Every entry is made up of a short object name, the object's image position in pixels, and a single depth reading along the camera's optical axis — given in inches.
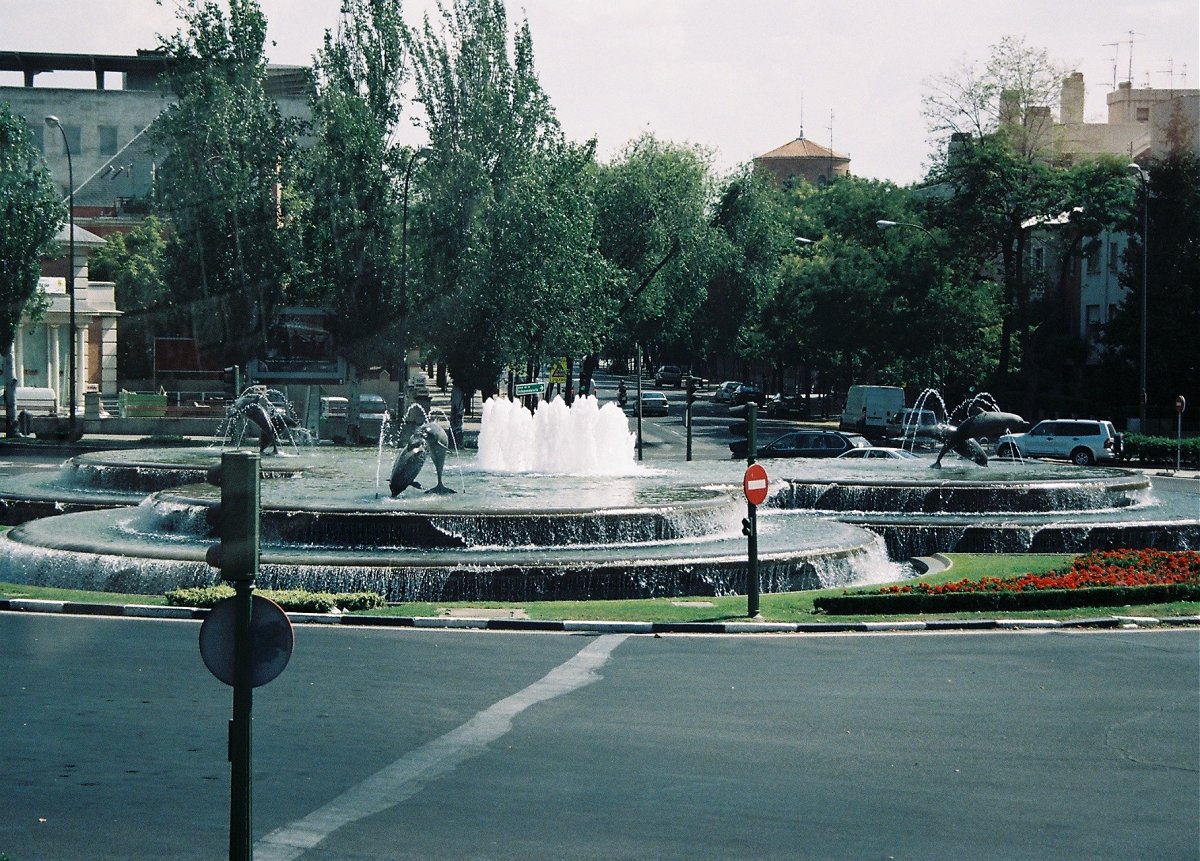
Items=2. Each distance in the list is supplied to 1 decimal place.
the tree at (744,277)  3503.9
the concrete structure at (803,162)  7595.0
